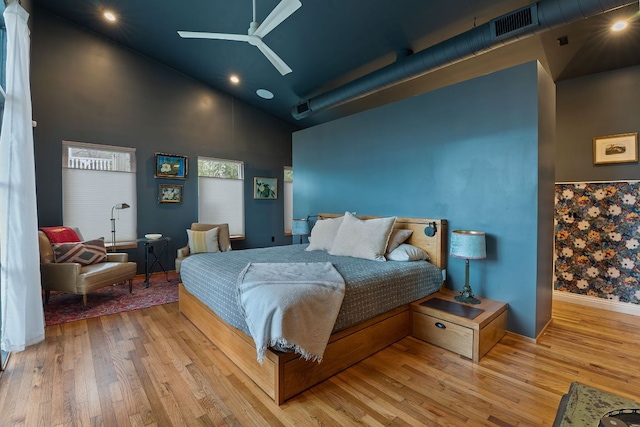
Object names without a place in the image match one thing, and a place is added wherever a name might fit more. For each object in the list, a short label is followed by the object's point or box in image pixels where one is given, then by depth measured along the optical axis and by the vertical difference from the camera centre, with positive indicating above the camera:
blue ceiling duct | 2.31 +1.66
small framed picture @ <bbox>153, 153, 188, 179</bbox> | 5.05 +0.78
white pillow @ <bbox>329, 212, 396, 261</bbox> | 3.04 -0.34
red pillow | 3.69 -0.34
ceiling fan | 2.32 +1.62
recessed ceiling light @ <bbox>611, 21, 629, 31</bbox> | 2.83 +1.83
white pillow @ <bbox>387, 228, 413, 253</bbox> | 3.19 -0.35
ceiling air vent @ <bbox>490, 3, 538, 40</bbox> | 2.48 +1.68
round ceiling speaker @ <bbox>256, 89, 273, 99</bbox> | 5.39 +2.22
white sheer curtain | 2.15 +0.06
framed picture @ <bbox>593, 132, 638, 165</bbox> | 3.31 +0.70
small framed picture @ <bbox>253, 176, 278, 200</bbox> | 6.37 +0.47
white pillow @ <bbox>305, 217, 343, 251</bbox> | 3.61 -0.35
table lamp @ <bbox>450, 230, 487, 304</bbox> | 2.62 -0.39
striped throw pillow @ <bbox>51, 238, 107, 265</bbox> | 3.52 -0.55
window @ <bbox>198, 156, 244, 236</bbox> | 5.64 +0.33
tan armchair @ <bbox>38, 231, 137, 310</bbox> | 3.32 -0.79
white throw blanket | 1.72 -0.65
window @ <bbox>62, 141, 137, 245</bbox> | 4.33 +0.32
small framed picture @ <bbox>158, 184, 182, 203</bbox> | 5.11 +0.28
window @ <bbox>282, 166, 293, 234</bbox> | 6.93 +0.27
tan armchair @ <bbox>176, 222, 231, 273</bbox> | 4.82 -0.50
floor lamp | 4.57 -0.35
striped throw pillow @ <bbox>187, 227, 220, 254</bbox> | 4.85 -0.56
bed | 1.90 -0.85
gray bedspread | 2.14 -0.64
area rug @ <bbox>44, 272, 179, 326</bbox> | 3.22 -1.20
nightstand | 2.30 -1.01
